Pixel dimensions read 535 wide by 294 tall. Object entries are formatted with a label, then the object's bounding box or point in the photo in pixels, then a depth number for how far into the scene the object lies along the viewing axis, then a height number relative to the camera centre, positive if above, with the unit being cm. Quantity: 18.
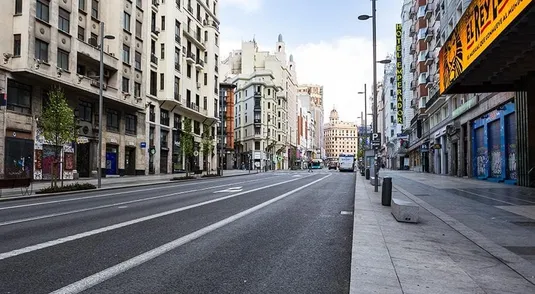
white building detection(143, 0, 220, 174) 4506 +1080
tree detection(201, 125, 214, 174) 4169 +215
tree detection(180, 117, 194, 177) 3672 +208
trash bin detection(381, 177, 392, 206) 1269 -89
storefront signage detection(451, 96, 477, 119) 3046 +446
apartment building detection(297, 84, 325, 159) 19012 +2132
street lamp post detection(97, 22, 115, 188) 2423 +351
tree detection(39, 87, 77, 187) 2043 +218
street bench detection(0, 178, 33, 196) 1653 -77
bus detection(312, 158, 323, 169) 10688 -10
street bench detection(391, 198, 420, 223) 933 -112
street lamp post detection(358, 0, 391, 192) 2145 +672
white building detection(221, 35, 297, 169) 10156 +1556
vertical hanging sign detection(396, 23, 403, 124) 6644 +1602
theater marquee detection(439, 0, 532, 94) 1052 +414
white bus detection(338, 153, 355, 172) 6798 +9
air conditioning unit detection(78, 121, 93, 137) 3309 +287
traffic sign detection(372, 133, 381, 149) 2257 +123
